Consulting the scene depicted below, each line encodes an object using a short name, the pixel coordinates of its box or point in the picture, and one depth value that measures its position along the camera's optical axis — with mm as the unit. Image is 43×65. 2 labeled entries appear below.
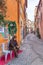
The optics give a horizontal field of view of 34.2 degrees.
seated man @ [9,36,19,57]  3632
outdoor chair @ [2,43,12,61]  3303
